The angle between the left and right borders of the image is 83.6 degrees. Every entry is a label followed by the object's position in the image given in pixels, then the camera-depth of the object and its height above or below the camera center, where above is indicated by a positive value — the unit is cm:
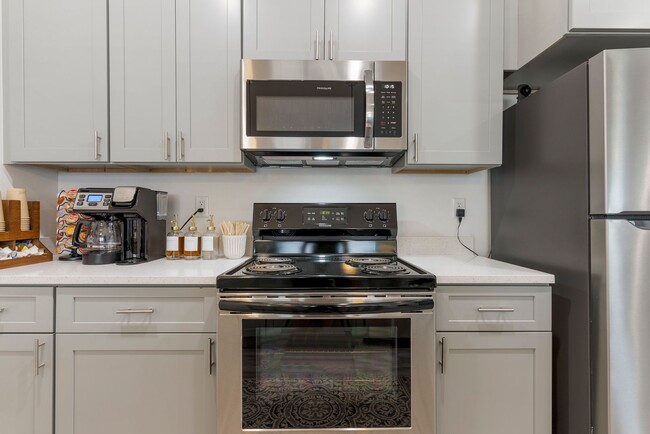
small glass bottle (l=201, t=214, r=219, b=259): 186 -13
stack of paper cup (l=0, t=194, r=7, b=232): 165 -3
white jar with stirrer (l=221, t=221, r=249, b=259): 191 -12
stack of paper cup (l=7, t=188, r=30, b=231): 173 +7
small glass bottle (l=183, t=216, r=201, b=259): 184 -14
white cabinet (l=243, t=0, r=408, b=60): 171 +89
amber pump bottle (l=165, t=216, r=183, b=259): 183 -14
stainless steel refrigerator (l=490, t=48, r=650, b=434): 124 -8
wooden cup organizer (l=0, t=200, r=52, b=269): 166 -7
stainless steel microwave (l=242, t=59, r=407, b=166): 168 +52
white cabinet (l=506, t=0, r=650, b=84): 146 +78
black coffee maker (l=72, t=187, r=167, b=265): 167 -4
